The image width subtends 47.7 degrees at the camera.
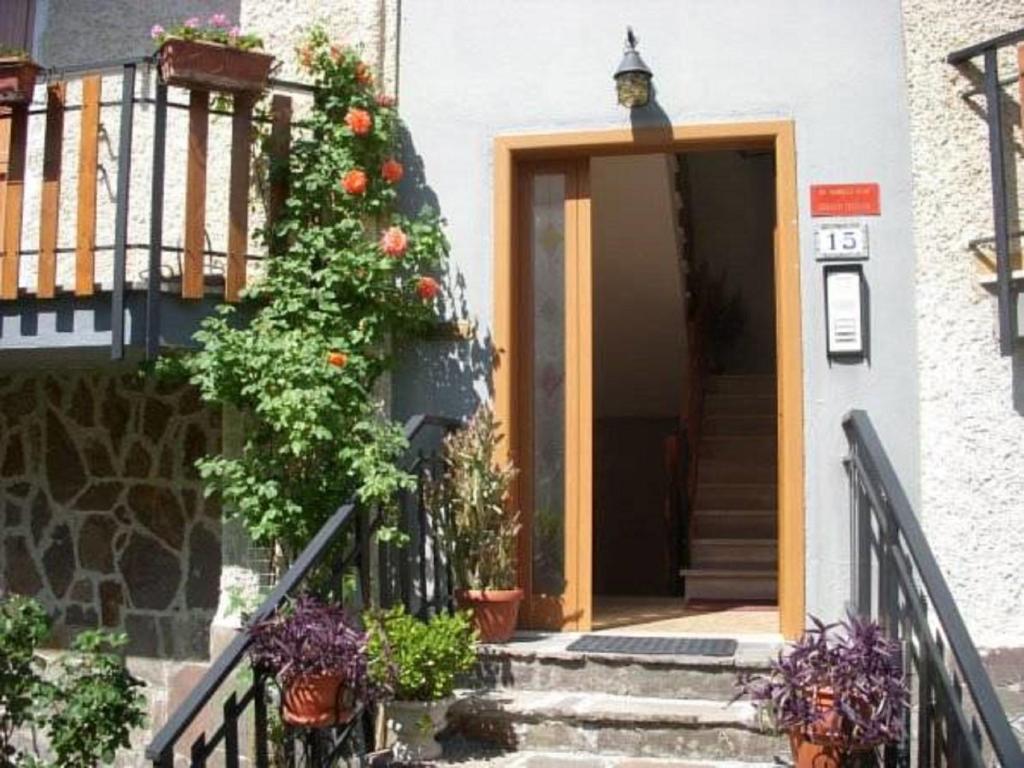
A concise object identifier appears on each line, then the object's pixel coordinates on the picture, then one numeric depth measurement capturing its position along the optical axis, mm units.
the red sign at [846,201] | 5426
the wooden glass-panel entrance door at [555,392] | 5676
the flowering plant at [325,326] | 5102
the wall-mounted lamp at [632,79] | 5570
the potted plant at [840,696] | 3689
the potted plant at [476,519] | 5305
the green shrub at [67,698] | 4891
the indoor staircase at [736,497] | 7348
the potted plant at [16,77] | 5312
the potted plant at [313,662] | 3984
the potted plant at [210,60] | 5188
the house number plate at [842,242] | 5402
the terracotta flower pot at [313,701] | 4027
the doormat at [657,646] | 5008
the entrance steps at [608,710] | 4441
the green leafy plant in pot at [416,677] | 4359
